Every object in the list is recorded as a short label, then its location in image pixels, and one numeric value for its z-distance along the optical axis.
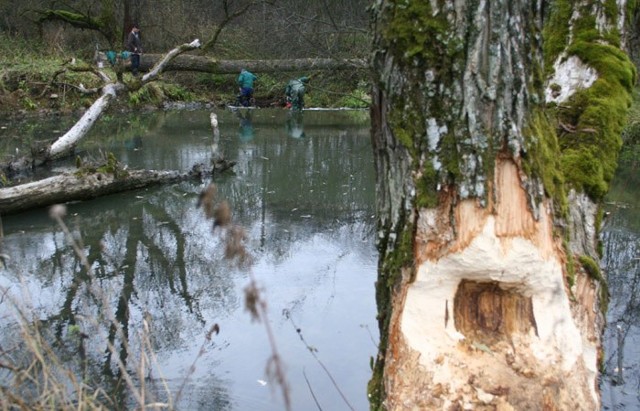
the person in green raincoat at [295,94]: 20.20
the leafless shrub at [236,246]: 1.82
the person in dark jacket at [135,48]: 19.44
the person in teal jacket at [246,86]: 20.09
